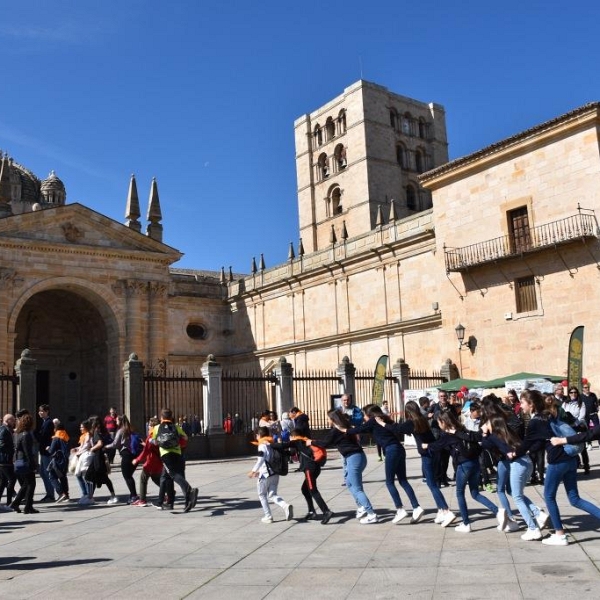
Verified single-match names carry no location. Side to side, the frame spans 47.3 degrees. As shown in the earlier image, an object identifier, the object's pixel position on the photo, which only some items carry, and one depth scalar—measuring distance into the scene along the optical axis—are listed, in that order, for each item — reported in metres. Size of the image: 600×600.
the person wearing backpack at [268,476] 9.55
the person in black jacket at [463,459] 8.15
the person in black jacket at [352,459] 9.05
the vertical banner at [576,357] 19.94
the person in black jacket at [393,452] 8.98
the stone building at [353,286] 24.33
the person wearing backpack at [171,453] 10.55
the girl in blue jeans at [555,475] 7.09
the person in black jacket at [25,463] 11.26
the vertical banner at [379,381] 22.66
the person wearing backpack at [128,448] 12.01
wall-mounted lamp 26.65
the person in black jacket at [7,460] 11.47
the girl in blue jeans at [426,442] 8.61
